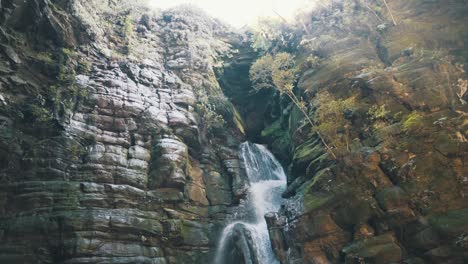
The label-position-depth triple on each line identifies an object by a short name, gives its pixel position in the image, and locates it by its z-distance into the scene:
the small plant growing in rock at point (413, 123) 16.42
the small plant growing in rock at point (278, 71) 22.81
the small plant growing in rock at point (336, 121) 18.53
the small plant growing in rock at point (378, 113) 18.31
